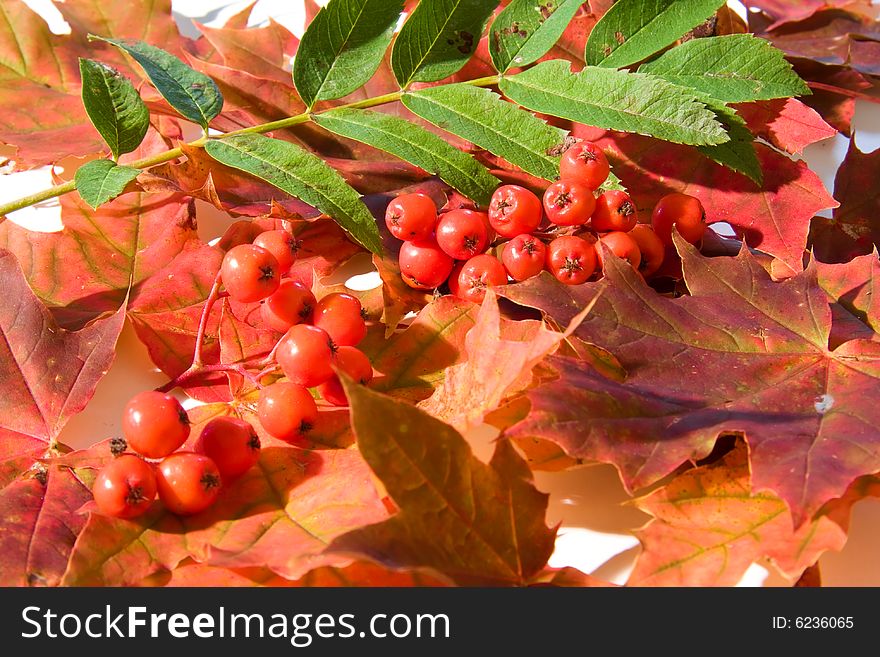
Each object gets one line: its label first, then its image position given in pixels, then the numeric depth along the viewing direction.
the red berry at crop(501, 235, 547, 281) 0.35
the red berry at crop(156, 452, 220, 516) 0.32
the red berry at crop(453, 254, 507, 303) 0.35
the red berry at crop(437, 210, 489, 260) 0.35
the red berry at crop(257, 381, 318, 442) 0.33
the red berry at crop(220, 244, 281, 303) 0.34
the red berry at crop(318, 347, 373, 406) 0.34
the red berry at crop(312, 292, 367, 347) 0.34
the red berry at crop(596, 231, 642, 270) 0.35
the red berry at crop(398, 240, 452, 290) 0.35
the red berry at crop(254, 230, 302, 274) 0.35
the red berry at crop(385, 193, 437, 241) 0.35
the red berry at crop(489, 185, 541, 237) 0.35
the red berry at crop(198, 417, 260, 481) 0.32
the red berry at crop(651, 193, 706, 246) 0.36
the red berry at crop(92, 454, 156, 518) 0.31
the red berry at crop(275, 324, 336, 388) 0.33
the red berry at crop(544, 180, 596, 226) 0.35
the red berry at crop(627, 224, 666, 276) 0.35
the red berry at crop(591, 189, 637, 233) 0.35
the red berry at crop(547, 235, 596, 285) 0.35
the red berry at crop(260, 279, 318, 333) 0.34
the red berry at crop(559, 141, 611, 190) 0.35
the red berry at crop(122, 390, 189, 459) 0.32
